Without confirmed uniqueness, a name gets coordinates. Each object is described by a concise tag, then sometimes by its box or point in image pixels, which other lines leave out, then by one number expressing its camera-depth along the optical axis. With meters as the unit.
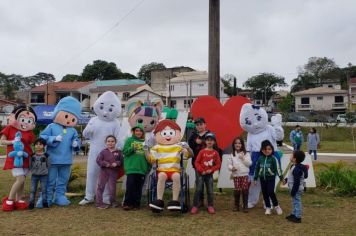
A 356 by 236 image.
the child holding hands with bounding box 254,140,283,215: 6.45
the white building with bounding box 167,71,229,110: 47.00
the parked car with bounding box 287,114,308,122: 42.23
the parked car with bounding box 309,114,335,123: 39.78
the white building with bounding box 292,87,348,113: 52.62
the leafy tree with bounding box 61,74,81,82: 69.38
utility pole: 9.05
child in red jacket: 6.57
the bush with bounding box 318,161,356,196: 8.28
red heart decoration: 8.30
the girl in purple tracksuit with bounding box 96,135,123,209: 6.96
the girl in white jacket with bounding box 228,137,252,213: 6.66
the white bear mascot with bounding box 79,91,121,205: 7.37
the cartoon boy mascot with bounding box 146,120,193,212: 6.32
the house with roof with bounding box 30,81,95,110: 51.06
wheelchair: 6.53
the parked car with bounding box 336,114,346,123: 38.97
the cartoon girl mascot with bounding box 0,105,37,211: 6.83
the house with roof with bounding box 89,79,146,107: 49.34
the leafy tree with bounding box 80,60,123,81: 66.88
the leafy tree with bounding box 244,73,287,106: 69.38
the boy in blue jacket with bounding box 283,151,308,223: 6.03
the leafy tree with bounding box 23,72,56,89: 77.25
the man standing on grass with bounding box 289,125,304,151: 15.14
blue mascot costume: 7.08
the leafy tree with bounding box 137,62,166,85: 71.04
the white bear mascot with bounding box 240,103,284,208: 7.16
